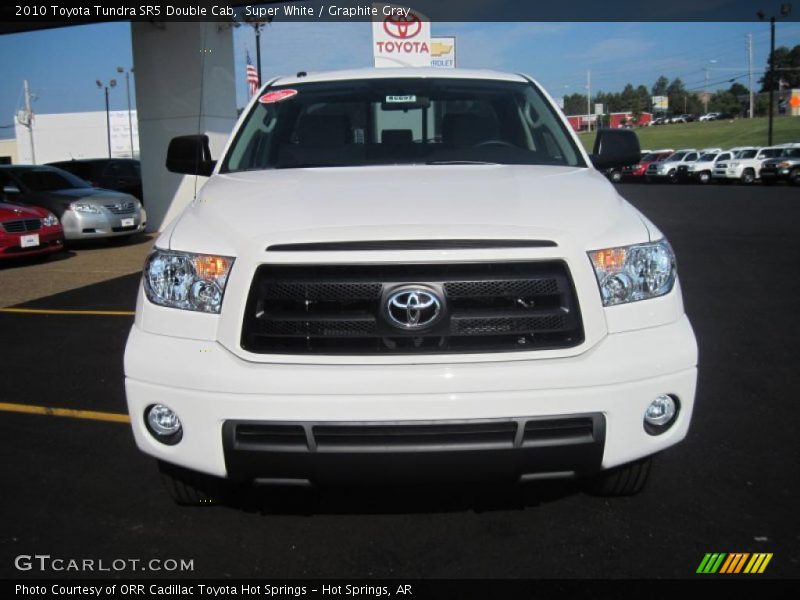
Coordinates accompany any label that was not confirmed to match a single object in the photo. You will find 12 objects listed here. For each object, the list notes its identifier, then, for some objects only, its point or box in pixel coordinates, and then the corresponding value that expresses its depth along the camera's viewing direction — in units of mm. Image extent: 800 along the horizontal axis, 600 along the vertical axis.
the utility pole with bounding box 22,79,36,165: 53125
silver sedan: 13422
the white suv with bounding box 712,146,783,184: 34188
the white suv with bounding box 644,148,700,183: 39344
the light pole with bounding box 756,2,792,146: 42531
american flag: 12672
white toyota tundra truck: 2441
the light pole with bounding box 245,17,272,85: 18197
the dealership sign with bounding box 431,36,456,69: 16922
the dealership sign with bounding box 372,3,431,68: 14203
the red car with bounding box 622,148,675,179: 42531
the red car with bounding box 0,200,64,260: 11281
